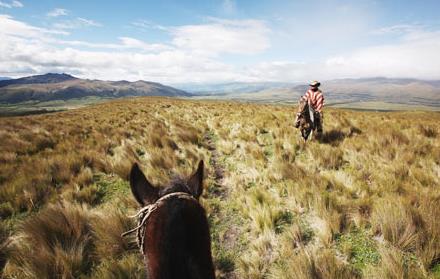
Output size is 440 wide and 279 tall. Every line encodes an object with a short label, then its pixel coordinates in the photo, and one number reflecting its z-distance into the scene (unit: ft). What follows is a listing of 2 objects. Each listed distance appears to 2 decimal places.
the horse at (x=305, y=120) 36.19
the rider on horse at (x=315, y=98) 37.35
